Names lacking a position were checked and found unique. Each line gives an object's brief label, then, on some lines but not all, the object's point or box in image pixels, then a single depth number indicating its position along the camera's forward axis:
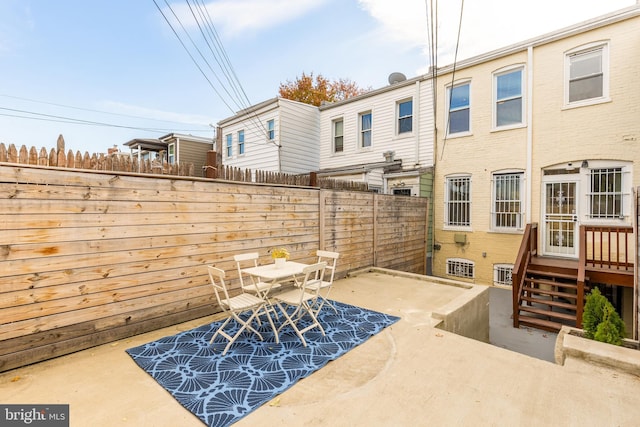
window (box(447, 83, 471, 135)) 9.09
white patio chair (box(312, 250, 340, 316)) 4.39
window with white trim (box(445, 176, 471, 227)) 9.10
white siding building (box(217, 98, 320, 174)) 12.47
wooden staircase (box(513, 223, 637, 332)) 5.73
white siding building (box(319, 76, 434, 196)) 9.86
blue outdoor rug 2.43
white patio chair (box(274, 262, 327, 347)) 3.57
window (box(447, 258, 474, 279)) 8.97
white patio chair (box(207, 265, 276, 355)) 3.34
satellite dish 11.64
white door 7.38
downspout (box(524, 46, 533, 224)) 7.86
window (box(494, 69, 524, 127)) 8.20
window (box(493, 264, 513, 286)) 8.33
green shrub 3.33
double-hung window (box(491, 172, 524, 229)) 8.14
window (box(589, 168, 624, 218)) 6.84
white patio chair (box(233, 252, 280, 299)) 3.68
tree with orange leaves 20.62
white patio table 3.70
